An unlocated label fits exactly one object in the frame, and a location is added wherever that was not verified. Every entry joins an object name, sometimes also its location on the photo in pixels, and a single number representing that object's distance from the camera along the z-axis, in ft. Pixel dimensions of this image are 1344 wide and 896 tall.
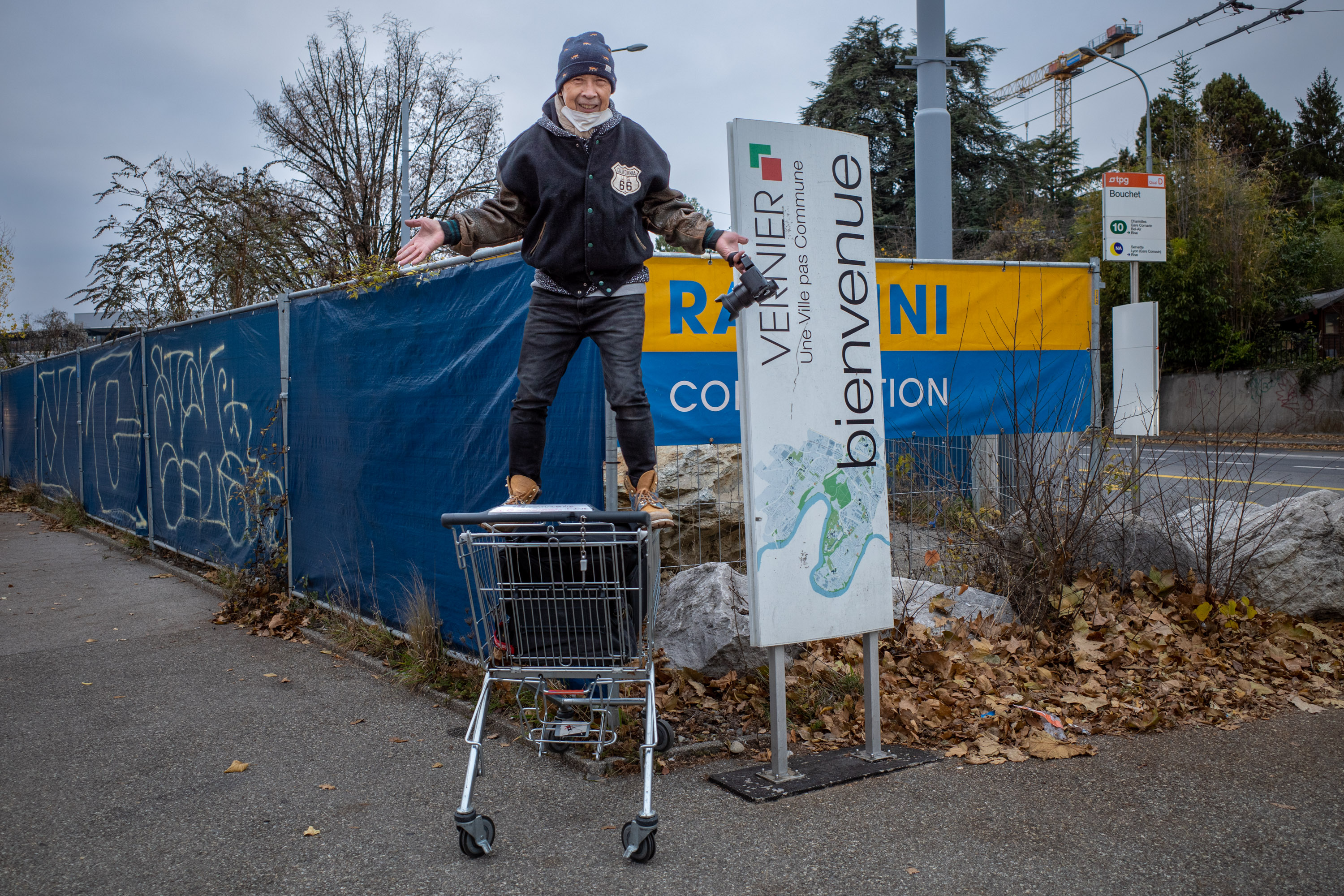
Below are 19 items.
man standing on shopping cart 12.17
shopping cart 10.02
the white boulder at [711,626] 14.87
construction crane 159.63
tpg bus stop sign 25.40
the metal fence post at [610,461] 13.94
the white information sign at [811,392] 12.28
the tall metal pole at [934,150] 25.70
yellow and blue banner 18.62
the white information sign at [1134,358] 23.27
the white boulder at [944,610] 17.44
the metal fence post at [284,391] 22.61
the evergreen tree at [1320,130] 160.45
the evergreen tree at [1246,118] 154.20
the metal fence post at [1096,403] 19.06
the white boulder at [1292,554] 17.83
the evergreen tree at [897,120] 100.01
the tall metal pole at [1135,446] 20.52
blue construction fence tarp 15.84
